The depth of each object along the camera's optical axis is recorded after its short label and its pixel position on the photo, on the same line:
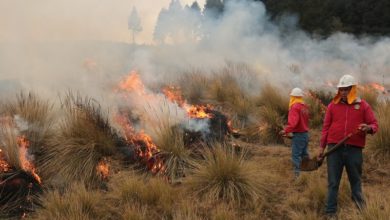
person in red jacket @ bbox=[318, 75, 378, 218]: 5.33
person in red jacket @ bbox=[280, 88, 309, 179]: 7.42
